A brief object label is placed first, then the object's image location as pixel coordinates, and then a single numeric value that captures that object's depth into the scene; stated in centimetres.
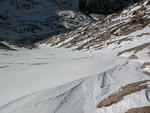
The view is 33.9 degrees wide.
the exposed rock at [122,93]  1245
